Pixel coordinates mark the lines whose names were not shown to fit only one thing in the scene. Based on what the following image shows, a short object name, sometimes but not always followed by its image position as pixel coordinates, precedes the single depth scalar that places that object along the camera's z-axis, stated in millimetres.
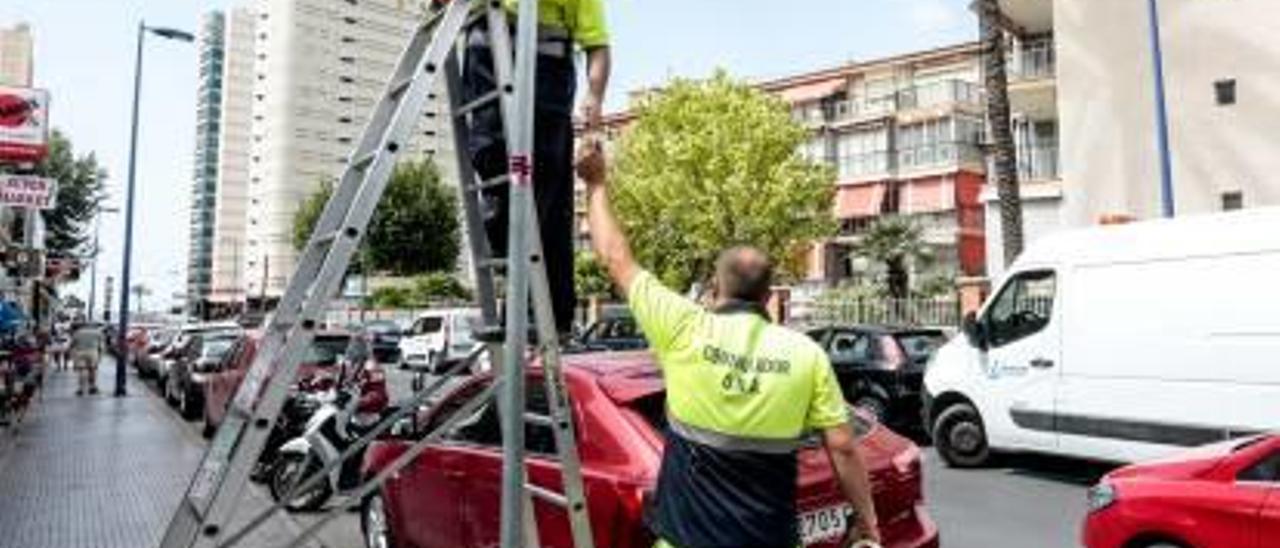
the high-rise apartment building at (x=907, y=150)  50906
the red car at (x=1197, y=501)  6609
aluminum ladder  3410
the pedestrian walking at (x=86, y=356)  28172
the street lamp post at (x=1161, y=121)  23344
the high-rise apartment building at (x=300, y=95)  116750
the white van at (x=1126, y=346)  11297
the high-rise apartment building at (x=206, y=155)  151000
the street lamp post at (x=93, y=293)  84762
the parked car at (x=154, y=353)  33656
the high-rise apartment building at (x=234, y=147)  141250
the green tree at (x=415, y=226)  69125
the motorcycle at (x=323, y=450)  9727
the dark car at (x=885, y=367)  17109
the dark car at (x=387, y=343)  42753
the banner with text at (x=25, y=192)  19734
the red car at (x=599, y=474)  5645
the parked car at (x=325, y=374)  14047
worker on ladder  4117
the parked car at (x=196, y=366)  21203
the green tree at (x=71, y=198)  51156
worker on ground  3785
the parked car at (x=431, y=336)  33375
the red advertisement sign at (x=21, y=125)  22500
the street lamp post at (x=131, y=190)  30406
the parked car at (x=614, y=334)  27859
